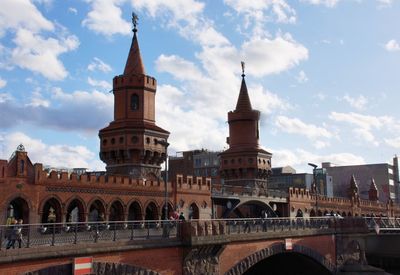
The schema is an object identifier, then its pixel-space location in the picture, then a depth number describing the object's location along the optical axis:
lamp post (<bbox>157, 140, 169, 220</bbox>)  32.71
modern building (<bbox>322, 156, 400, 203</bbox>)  140.62
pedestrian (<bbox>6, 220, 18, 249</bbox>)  20.02
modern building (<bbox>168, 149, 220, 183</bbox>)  112.50
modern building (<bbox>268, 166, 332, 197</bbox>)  118.94
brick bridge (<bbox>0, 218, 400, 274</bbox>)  20.70
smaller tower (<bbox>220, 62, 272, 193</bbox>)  67.31
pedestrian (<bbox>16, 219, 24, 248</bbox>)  19.95
